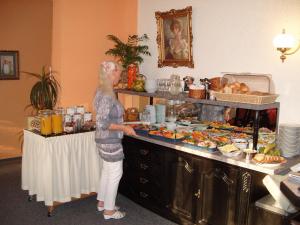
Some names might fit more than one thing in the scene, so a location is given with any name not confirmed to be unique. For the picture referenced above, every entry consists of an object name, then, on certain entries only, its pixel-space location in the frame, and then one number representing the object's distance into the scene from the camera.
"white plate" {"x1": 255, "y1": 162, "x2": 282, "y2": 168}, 2.49
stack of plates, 2.69
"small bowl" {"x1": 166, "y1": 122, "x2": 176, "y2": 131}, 3.45
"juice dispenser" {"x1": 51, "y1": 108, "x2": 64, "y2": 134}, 3.39
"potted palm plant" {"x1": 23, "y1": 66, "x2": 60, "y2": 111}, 4.07
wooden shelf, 2.69
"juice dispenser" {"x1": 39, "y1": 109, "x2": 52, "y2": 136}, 3.31
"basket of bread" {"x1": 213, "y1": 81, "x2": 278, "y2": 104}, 2.70
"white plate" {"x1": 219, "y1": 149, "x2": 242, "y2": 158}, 2.70
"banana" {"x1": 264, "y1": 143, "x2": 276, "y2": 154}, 2.69
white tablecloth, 3.25
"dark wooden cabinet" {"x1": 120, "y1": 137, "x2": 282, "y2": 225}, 2.59
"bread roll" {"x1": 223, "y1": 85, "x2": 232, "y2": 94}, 2.93
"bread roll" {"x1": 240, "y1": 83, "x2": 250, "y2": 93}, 2.92
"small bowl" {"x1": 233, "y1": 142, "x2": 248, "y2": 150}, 2.79
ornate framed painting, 3.67
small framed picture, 5.01
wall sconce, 2.72
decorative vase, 3.97
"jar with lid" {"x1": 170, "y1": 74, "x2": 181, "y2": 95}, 3.52
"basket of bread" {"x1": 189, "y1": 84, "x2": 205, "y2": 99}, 3.18
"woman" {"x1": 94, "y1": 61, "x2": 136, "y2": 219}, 3.08
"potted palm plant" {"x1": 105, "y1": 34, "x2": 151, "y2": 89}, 4.15
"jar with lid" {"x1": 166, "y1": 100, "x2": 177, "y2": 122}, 3.79
